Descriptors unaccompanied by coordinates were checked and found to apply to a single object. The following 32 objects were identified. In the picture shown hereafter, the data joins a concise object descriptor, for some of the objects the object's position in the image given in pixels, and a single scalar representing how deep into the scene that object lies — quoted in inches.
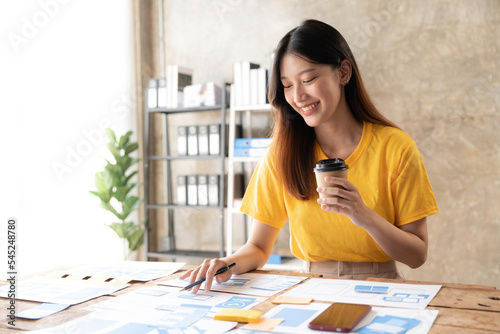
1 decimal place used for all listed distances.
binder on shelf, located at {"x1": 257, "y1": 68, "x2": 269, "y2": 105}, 143.6
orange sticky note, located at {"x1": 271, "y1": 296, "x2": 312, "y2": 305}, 41.6
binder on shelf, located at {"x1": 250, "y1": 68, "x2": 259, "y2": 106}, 144.8
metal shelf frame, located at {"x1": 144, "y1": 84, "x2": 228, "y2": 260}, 149.6
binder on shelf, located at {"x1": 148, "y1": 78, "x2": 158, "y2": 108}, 160.4
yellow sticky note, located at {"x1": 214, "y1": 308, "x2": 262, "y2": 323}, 37.4
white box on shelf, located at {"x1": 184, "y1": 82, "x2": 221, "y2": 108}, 151.6
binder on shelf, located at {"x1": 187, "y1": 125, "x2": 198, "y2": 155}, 155.3
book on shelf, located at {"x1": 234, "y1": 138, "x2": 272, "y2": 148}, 144.1
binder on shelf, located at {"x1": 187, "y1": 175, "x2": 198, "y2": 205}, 156.9
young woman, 60.7
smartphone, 34.5
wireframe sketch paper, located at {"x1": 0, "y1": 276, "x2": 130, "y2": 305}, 46.3
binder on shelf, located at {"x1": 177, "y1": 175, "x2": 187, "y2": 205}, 159.2
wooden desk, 34.9
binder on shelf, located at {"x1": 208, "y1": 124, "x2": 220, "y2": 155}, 151.5
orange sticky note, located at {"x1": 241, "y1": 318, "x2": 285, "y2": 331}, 35.9
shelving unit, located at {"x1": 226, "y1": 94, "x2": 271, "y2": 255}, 149.8
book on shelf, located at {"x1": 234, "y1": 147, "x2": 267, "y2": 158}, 144.9
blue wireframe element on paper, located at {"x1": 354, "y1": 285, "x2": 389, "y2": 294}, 44.6
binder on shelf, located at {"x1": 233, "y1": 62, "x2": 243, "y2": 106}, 147.1
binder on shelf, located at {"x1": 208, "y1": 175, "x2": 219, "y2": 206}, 153.0
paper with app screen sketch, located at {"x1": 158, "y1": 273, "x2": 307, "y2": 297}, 47.0
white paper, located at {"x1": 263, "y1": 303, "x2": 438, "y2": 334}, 35.0
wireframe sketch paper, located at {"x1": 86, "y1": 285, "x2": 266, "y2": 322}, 41.4
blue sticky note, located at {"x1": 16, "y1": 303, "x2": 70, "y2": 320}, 40.9
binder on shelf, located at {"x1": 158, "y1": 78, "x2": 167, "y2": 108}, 158.8
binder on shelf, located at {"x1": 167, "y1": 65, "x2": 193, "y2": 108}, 155.9
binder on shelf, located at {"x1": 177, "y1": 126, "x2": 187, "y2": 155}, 157.4
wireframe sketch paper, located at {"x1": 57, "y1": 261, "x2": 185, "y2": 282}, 55.1
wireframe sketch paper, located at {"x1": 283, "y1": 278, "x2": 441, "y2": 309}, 41.1
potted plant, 145.9
